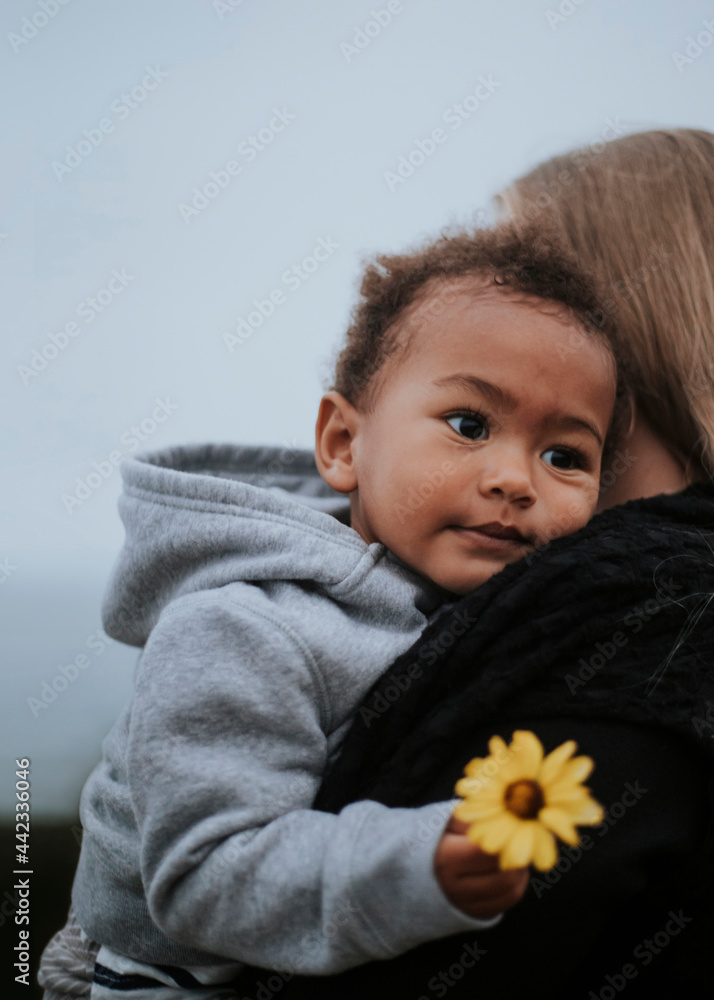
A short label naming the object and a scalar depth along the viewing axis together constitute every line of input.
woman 0.60
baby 0.60
